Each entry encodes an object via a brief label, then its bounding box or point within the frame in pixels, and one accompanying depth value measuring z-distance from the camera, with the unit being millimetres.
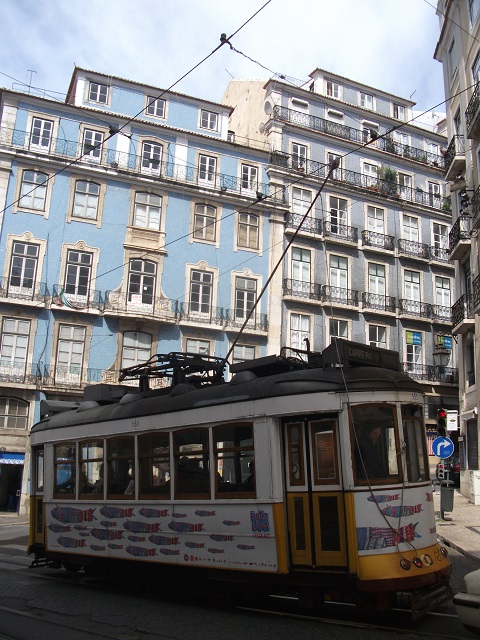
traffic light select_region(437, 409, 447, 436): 14312
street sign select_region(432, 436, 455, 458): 14555
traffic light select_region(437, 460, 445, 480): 19669
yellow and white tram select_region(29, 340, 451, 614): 6797
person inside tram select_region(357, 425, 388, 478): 6980
